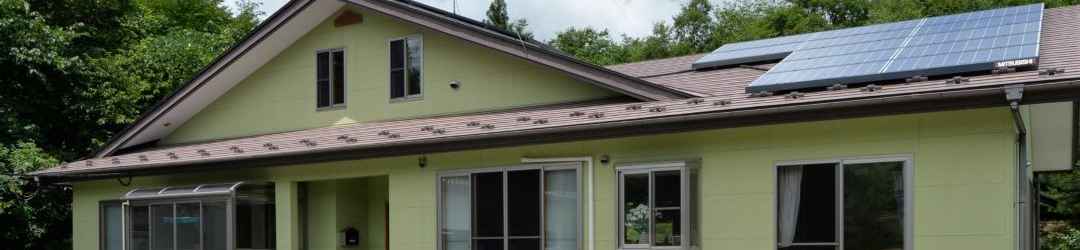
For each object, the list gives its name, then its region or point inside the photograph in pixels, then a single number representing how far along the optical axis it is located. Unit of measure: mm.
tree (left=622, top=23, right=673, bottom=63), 48219
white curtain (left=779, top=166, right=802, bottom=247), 12195
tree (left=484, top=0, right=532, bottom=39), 49406
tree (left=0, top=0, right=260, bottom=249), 22000
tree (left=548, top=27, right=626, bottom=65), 50281
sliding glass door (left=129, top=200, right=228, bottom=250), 17609
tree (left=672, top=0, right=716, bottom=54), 51872
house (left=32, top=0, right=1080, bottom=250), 11367
